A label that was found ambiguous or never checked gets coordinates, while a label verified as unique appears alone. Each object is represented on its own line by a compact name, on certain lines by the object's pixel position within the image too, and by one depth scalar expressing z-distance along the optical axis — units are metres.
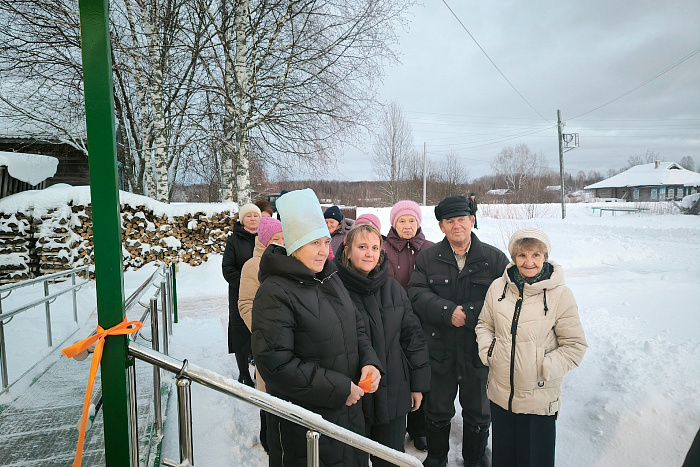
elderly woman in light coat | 2.14
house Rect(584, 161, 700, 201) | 38.03
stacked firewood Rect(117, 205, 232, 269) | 9.19
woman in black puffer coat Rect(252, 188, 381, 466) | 1.63
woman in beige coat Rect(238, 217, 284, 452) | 2.79
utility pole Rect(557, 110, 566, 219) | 19.90
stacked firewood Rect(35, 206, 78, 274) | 6.87
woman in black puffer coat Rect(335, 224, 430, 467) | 2.07
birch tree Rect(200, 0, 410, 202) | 8.47
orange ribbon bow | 1.15
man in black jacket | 2.63
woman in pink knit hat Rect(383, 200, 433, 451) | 3.13
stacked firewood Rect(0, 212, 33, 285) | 4.25
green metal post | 1.14
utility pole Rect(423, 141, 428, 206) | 29.04
